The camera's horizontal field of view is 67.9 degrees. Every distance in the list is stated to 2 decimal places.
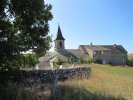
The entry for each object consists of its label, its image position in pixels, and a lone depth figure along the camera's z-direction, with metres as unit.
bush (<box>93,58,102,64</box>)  36.46
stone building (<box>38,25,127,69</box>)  36.94
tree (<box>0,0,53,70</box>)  6.71
